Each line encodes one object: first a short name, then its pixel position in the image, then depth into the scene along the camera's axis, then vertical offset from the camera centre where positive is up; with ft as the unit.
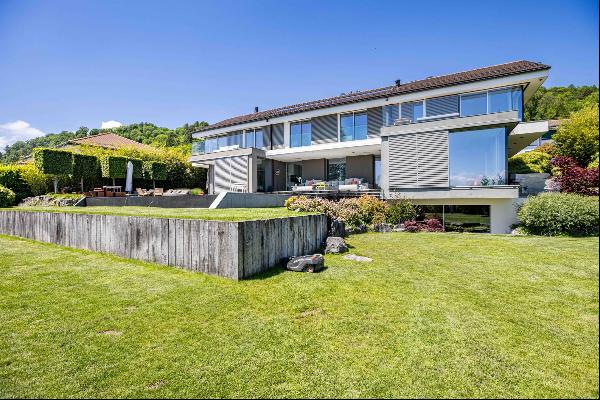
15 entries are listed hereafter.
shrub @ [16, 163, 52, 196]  77.30 +5.33
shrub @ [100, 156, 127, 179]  79.41 +9.00
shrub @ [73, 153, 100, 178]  76.38 +8.90
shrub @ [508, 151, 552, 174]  62.75 +7.63
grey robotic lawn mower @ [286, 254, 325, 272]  23.82 -5.21
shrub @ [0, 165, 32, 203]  74.18 +4.77
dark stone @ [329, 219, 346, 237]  37.03 -3.65
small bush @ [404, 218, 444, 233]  44.29 -4.27
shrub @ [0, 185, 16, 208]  65.00 +0.82
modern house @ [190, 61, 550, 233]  46.96 +10.59
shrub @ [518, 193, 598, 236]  30.66 -1.86
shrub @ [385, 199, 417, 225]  46.93 -2.38
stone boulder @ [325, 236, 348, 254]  30.23 -4.84
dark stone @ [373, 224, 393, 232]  44.01 -4.37
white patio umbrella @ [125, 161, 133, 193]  66.66 +4.79
